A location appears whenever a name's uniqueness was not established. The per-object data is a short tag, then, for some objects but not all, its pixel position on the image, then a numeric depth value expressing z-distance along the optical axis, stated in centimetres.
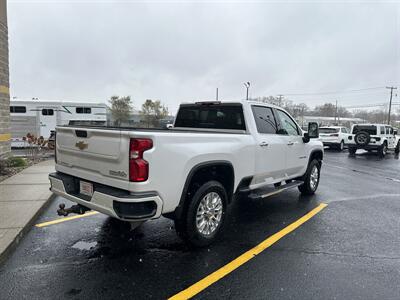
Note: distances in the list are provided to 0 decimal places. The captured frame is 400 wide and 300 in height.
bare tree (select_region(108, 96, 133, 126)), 5983
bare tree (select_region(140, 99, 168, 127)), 6582
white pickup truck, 344
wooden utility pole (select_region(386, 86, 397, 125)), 5839
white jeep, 1895
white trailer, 1878
